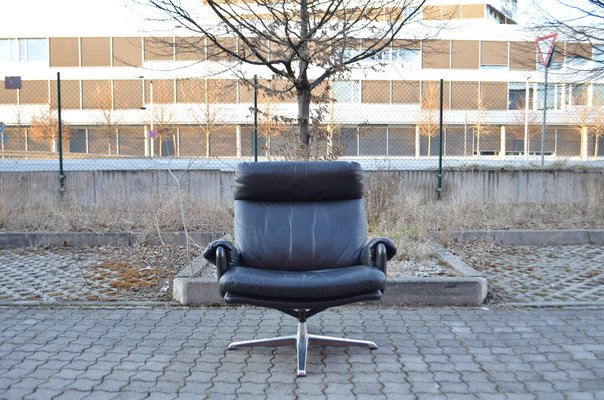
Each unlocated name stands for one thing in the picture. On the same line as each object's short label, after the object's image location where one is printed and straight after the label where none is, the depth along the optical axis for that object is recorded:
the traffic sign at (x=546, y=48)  10.17
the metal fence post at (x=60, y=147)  10.19
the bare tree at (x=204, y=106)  27.30
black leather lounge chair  3.99
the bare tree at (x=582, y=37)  8.71
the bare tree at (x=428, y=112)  16.51
